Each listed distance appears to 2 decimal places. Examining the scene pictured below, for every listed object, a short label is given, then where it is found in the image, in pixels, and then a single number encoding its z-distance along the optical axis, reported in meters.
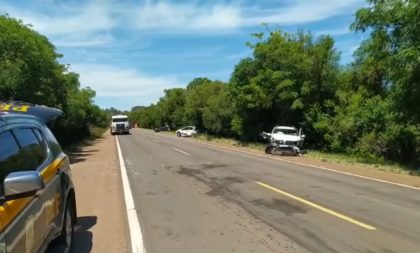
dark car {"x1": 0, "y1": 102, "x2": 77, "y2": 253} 4.12
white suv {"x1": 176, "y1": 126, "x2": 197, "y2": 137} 72.85
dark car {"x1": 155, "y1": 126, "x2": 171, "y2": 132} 118.52
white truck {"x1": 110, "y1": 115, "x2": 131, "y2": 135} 81.56
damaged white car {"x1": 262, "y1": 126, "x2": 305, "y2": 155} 29.84
